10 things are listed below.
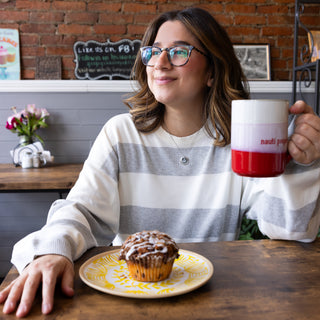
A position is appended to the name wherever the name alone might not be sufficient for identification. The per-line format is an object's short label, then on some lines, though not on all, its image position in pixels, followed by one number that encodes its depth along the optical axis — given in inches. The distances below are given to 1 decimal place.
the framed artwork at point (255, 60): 116.3
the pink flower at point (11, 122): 104.0
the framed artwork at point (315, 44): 112.5
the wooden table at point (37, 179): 81.1
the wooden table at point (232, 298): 24.5
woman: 48.6
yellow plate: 26.7
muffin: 28.5
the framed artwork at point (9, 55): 110.5
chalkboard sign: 112.0
